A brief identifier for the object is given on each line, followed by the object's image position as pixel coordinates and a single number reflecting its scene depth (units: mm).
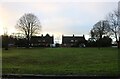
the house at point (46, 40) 45676
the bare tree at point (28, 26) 29184
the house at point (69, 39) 48510
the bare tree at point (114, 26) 24379
